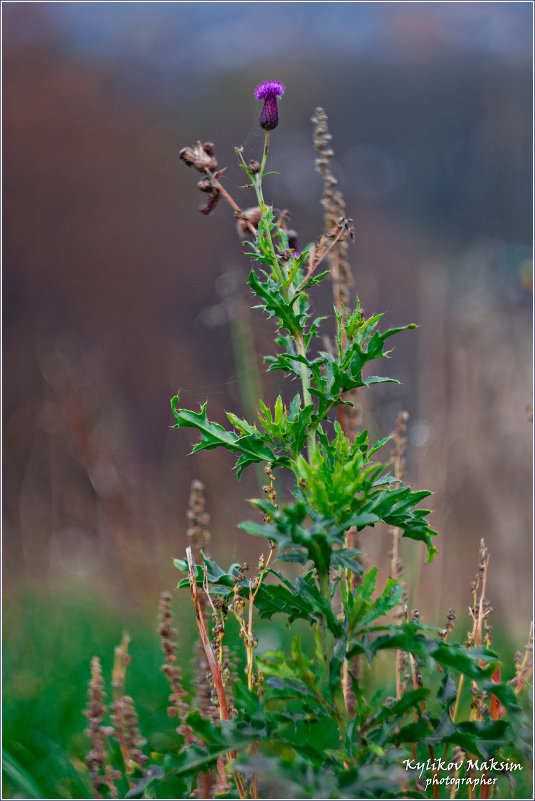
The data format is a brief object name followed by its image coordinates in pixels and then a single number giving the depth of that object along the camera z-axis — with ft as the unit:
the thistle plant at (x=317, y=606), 5.54
